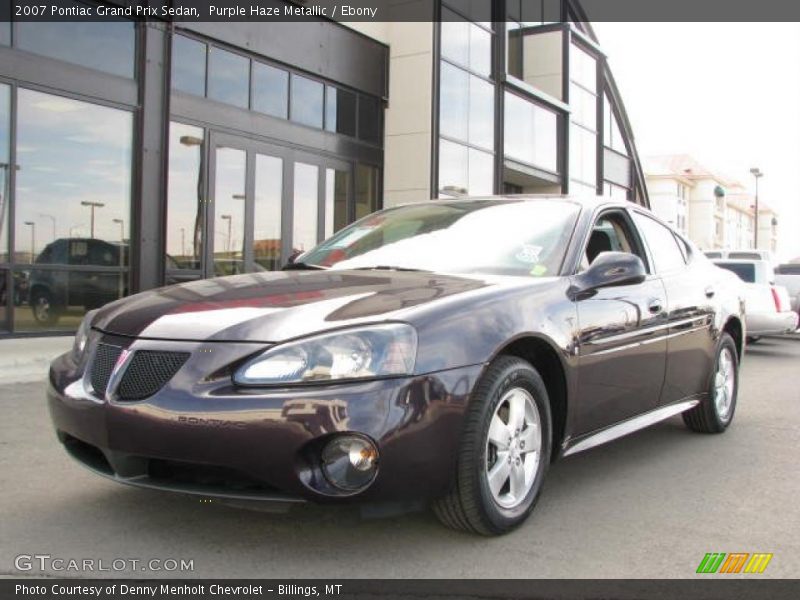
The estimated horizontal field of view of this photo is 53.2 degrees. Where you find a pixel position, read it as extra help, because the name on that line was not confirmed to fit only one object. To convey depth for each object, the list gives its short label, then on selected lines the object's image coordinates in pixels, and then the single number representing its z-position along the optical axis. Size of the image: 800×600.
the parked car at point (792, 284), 15.53
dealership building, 9.90
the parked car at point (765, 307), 11.87
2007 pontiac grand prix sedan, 2.81
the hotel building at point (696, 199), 76.62
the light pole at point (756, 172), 39.81
